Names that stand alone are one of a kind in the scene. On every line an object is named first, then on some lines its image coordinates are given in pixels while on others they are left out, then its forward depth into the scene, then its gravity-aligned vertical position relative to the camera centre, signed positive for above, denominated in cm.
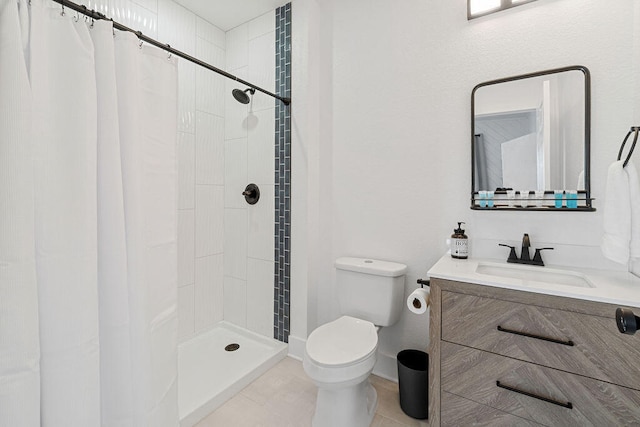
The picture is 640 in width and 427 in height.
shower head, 210 +83
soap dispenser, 155 -20
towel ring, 112 +29
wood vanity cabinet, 98 -58
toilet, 132 -69
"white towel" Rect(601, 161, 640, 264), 113 -2
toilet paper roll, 140 -46
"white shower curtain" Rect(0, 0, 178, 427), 83 -6
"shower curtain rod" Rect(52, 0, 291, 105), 97 +69
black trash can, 153 -99
